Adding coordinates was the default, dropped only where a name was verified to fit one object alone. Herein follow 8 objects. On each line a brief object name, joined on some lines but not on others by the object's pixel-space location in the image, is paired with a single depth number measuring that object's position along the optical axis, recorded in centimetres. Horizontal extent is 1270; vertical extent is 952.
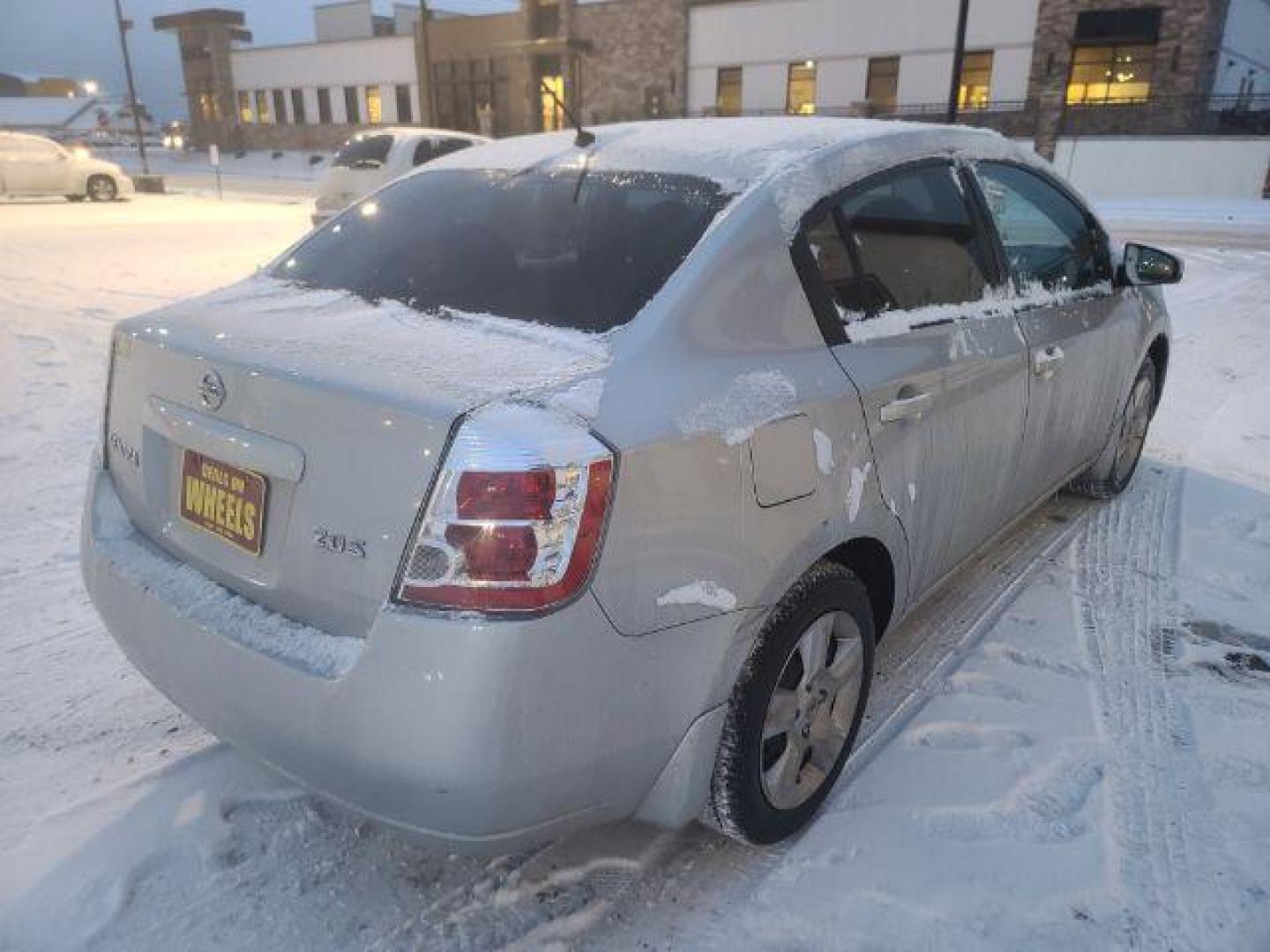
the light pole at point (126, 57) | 3247
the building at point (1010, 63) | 2755
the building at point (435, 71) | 3681
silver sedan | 169
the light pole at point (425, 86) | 2598
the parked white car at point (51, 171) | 2061
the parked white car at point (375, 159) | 1345
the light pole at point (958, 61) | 1848
